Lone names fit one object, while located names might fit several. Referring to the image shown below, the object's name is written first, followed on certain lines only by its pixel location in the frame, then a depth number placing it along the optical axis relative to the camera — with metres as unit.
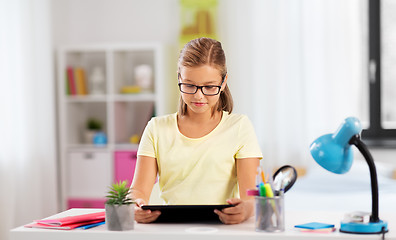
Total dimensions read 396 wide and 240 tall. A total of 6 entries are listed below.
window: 4.12
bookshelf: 4.14
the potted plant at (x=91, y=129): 4.32
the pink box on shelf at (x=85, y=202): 4.12
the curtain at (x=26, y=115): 3.56
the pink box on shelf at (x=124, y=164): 4.11
